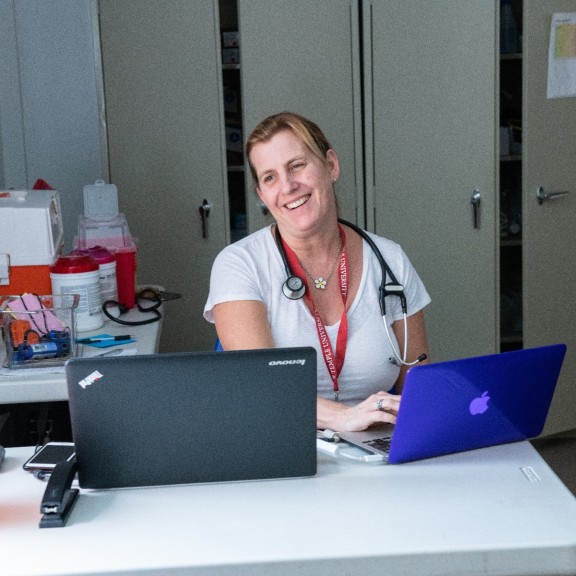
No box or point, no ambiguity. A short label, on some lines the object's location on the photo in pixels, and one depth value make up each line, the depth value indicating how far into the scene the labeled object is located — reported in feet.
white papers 12.15
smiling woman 7.14
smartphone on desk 5.42
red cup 9.66
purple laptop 4.99
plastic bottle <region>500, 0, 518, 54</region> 12.71
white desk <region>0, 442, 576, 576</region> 4.26
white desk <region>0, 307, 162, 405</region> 7.35
